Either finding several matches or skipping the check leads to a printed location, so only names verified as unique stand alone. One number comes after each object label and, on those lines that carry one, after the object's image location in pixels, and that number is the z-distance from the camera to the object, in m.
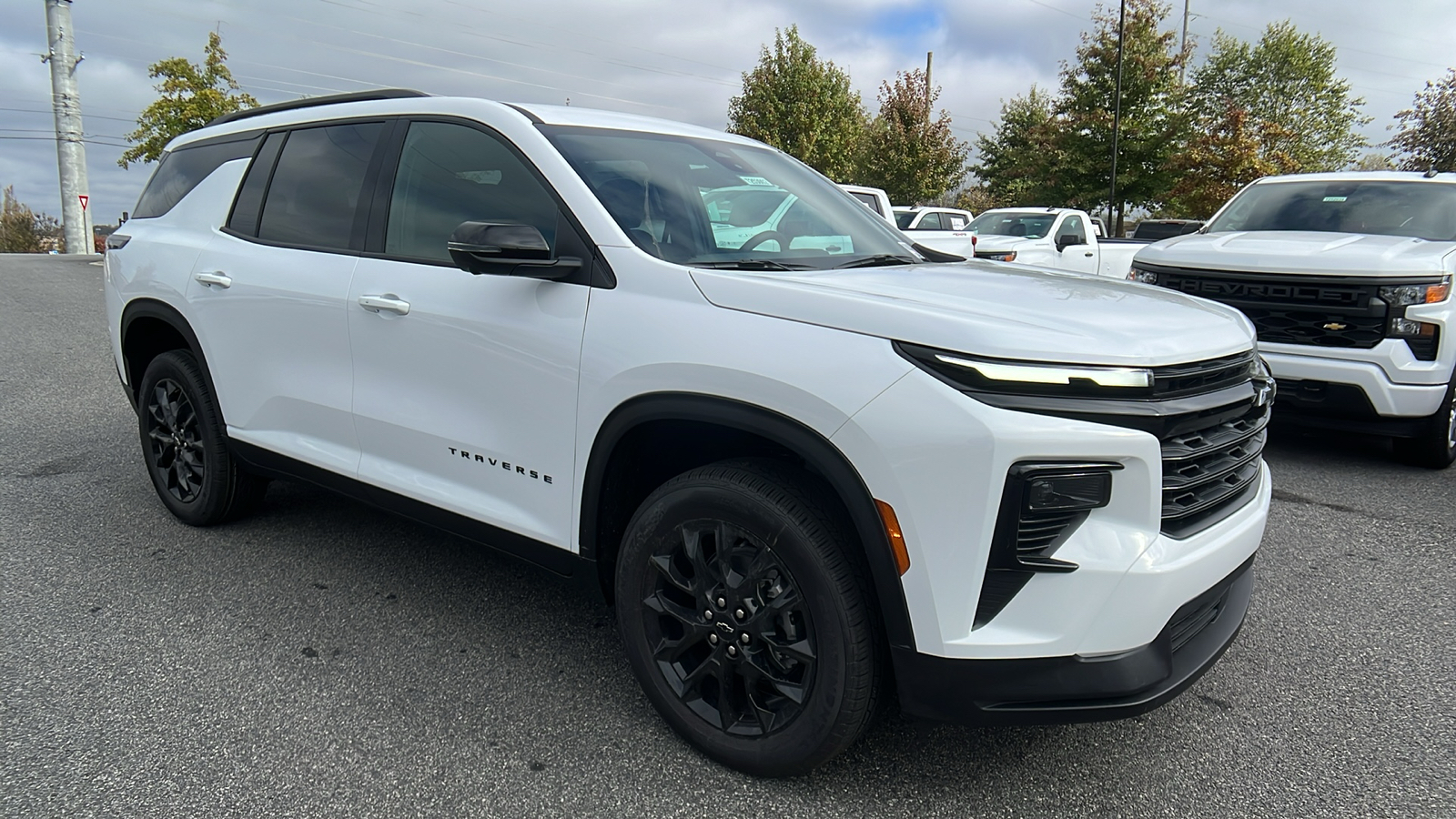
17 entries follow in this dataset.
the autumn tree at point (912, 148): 33.12
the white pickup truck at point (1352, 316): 5.29
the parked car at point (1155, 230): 9.21
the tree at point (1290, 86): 40.81
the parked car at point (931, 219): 18.34
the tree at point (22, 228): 88.31
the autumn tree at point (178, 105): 27.56
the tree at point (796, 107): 34.88
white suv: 2.04
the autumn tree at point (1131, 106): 31.16
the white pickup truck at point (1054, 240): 13.56
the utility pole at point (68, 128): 31.32
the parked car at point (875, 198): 12.72
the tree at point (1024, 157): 32.56
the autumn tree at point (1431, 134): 28.45
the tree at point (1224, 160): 28.08
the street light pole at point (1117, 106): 26.56
